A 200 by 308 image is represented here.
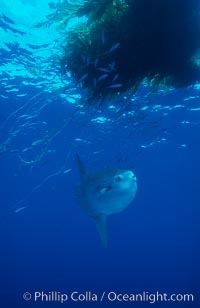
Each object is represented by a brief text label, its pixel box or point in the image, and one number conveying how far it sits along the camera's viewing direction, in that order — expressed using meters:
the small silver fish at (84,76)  5.58
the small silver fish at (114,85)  5.63
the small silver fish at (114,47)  5.06
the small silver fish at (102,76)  5.49
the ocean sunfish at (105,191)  5.56
